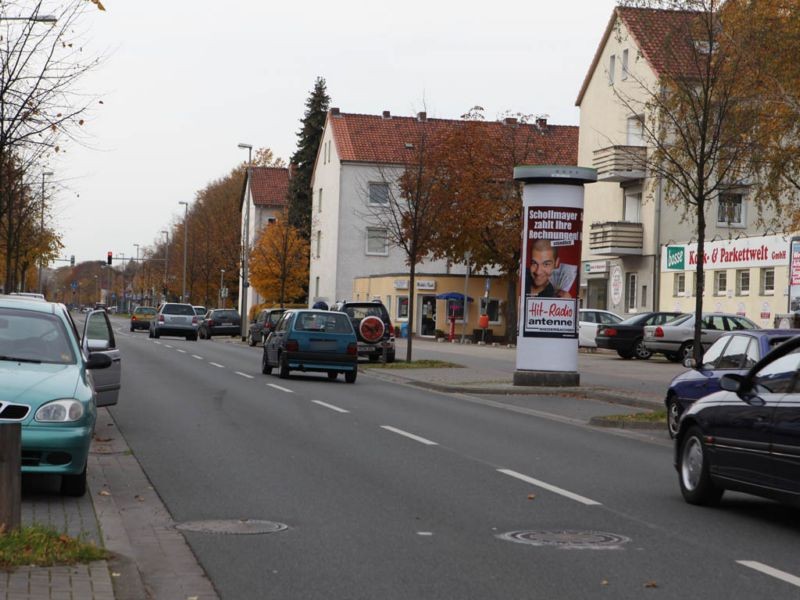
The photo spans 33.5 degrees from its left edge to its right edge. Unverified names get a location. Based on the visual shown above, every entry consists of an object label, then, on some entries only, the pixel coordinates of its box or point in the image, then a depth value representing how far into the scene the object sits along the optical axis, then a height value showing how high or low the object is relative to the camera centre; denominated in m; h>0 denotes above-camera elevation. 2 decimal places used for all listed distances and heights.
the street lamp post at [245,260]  63.21 +2.70
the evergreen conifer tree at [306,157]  95.06 +11.39
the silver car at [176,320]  61.12 -0.44
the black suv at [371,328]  36.91 -0.28
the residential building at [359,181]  80.12 +8.24
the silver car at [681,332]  39.03 -0.09
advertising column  27.05 +0.94
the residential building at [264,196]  115.25 +10.30
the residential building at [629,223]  51.41 +4.25
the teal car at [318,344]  27.95 -0.60
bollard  7.53 -0.95
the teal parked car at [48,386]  9.89 -0.62
